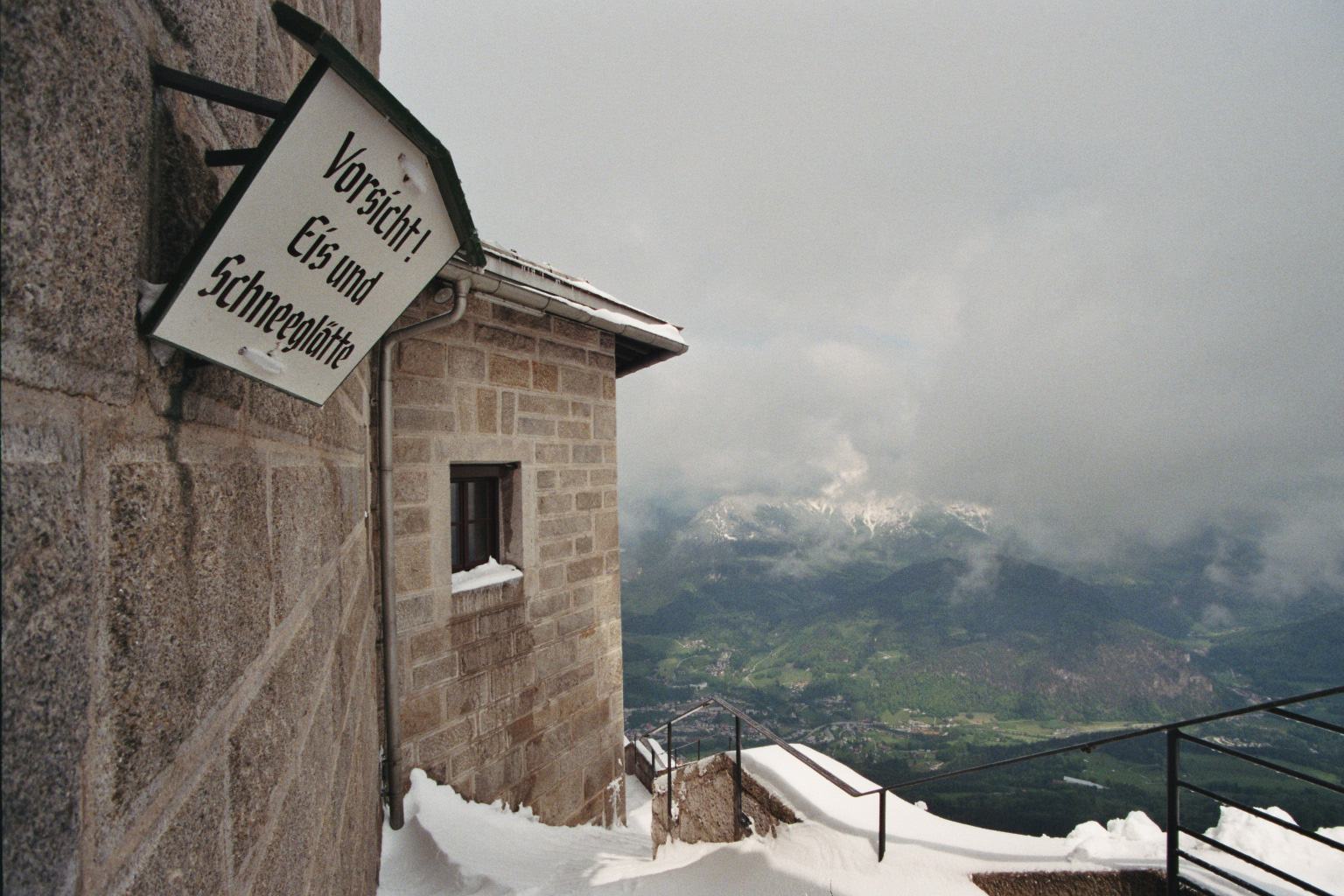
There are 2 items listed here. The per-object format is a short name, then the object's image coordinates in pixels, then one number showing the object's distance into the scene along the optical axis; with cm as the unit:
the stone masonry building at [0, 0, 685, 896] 42
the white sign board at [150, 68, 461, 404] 64
